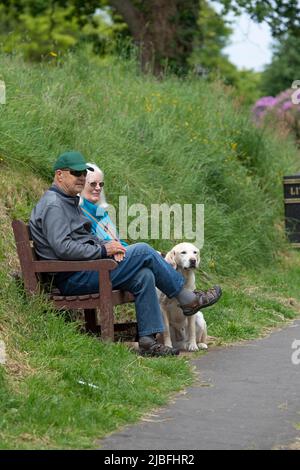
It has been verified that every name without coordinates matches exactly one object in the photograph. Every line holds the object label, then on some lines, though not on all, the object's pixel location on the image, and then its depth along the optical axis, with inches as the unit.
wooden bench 684.1
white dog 766.5
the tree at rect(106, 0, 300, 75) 1664.6
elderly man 692.1
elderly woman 754.2
